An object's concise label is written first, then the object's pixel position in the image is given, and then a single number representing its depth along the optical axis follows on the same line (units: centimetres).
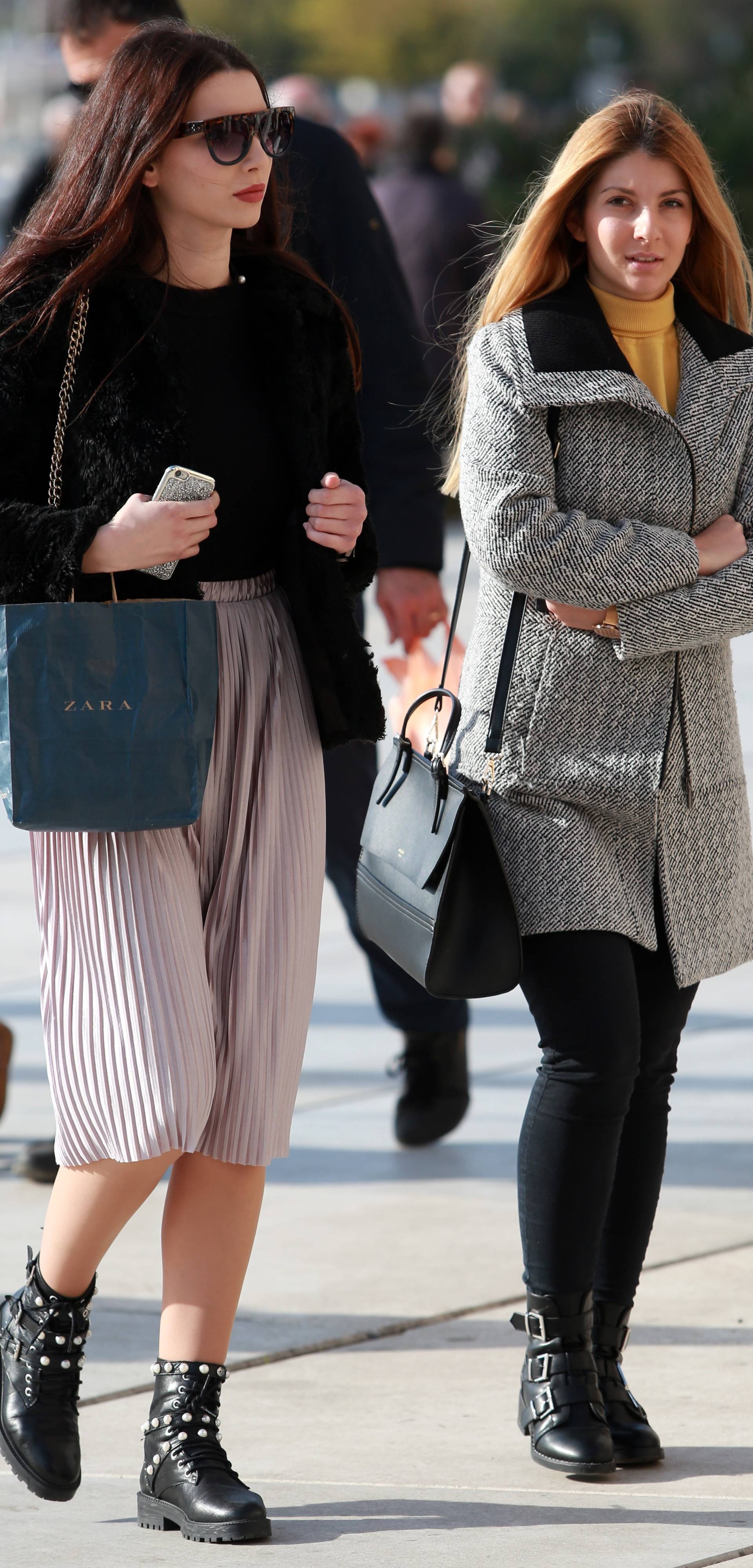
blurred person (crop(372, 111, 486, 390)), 1755
